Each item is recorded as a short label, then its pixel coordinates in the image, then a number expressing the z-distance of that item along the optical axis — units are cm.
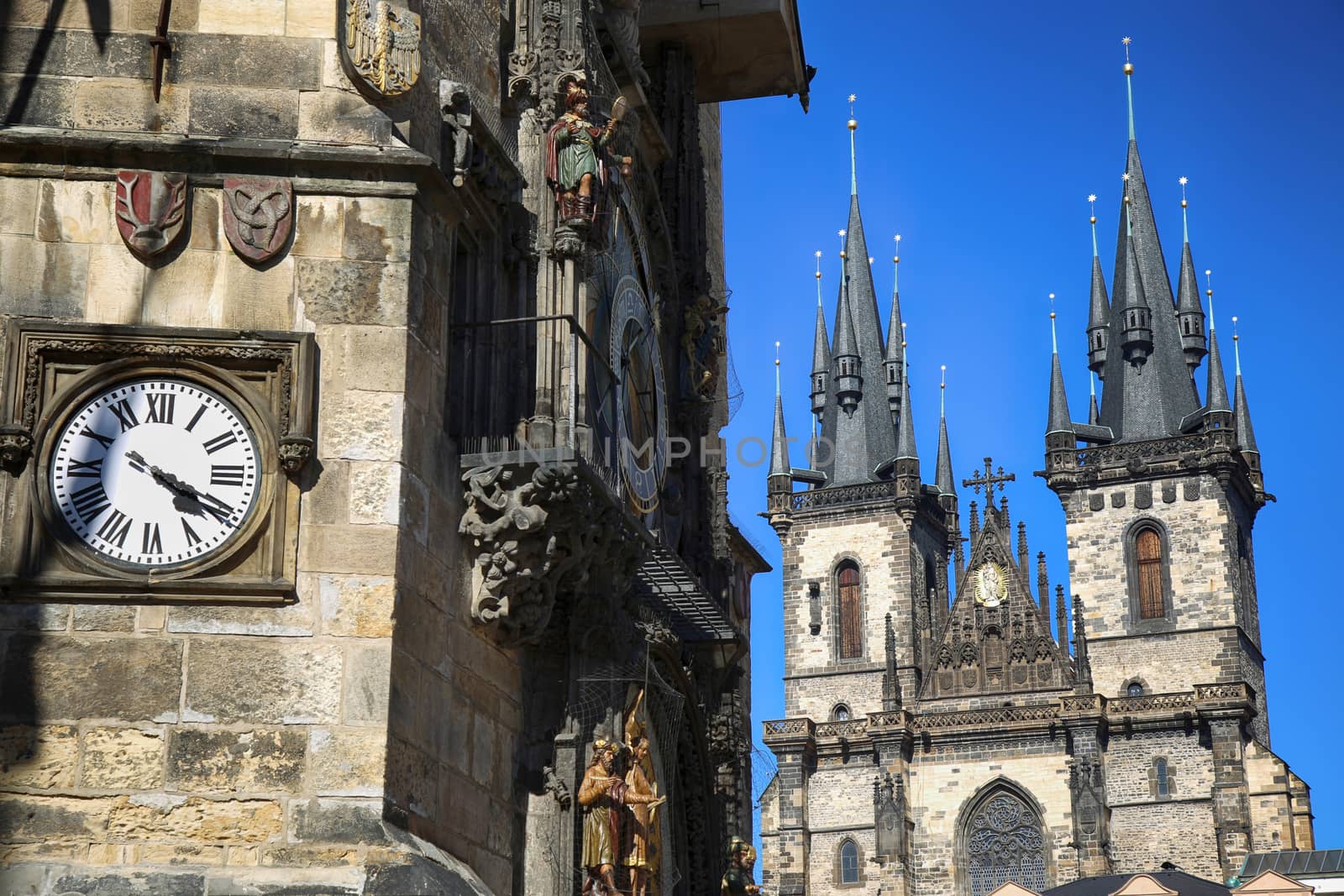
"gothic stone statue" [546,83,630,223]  991
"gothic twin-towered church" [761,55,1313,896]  6869
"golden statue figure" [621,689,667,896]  991
